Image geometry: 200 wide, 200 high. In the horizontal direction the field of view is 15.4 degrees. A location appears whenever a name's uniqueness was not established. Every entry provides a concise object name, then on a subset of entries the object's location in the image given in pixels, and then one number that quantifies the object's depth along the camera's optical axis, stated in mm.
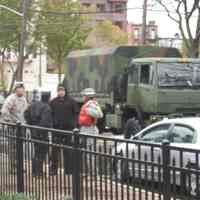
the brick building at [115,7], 119688
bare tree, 31156
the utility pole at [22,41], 38656
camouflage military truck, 22250
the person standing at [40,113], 12547
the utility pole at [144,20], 37688
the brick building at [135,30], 73938
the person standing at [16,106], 13273
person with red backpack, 13188
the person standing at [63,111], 13422
